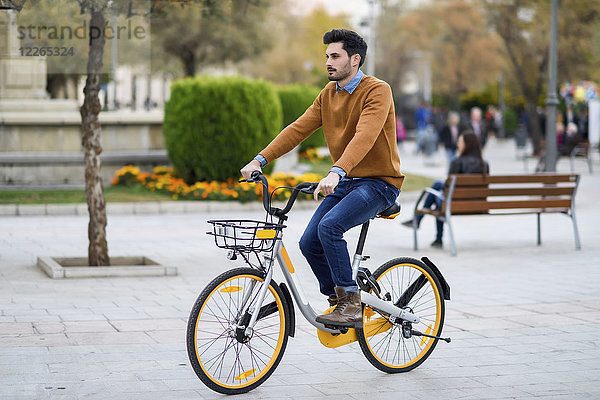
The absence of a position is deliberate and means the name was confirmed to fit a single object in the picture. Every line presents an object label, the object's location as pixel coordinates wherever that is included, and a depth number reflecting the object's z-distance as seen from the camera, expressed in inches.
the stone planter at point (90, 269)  341.1
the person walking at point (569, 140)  1091.3
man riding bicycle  197.5
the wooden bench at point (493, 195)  418.6
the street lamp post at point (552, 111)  701.3
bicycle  189.0
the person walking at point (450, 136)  892.0
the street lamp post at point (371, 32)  1615.9
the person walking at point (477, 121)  961.7
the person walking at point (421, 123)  1327.0
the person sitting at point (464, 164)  441.5
